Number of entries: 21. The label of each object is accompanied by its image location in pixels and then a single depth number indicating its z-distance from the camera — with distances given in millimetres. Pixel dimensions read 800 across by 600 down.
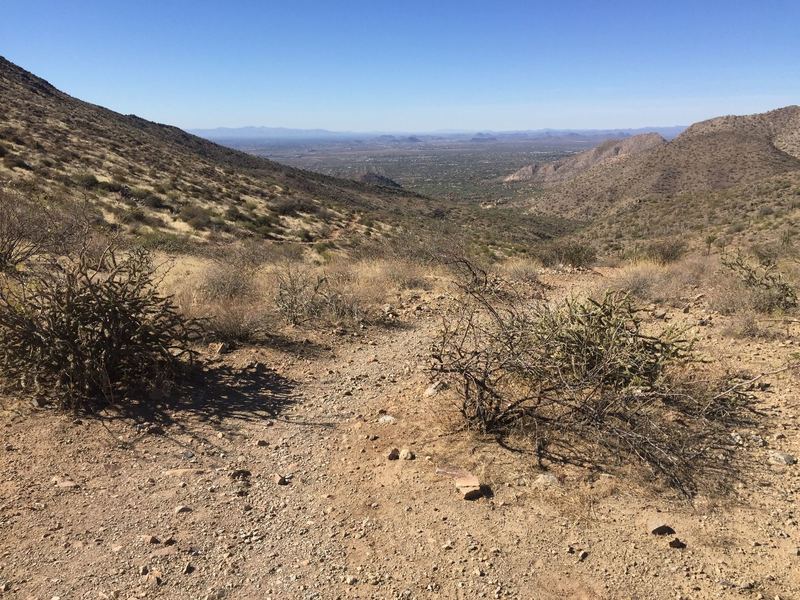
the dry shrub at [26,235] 7789
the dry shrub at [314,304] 7352
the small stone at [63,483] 3582
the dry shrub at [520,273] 10862
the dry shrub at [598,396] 3928
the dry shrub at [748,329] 6293
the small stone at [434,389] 5168
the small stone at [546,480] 3629
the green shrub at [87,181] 19938
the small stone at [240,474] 3832
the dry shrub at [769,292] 7156
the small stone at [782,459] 3809
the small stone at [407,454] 4031
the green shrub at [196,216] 19891
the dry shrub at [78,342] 4559
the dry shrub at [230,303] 6434
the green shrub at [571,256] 13594
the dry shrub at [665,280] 8648
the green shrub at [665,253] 13320
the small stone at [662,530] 3109
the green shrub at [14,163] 18922
